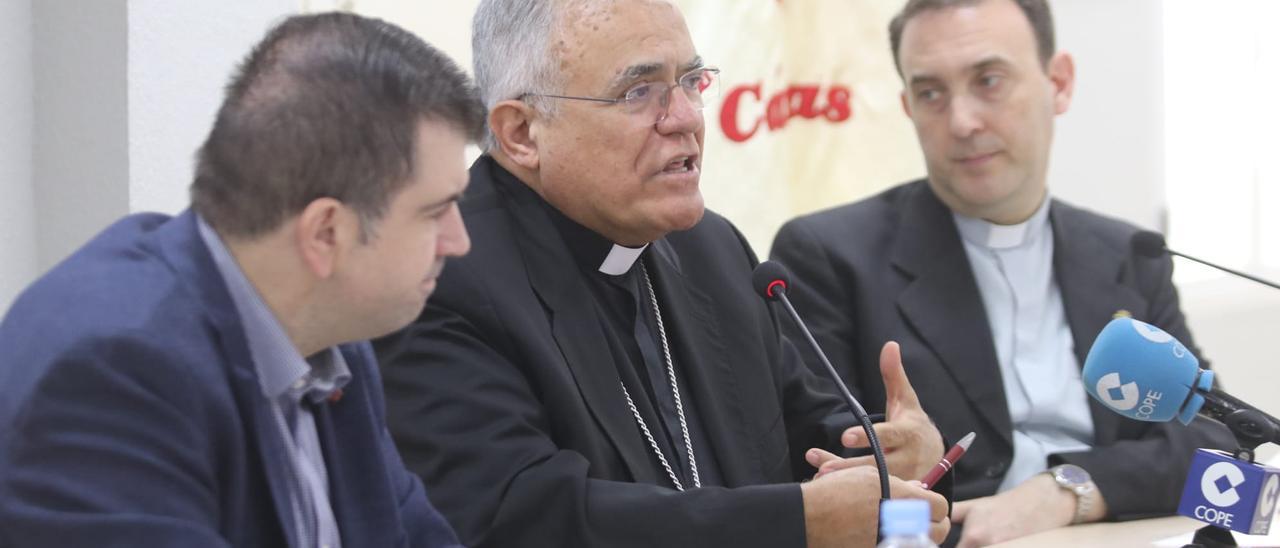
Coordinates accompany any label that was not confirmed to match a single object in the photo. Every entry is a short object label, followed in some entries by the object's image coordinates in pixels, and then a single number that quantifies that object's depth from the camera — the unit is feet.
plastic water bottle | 8.32
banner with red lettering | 27.81
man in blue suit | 9.21
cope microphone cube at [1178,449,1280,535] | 14.29
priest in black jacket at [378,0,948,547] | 13.99
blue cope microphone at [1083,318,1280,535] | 14.07
